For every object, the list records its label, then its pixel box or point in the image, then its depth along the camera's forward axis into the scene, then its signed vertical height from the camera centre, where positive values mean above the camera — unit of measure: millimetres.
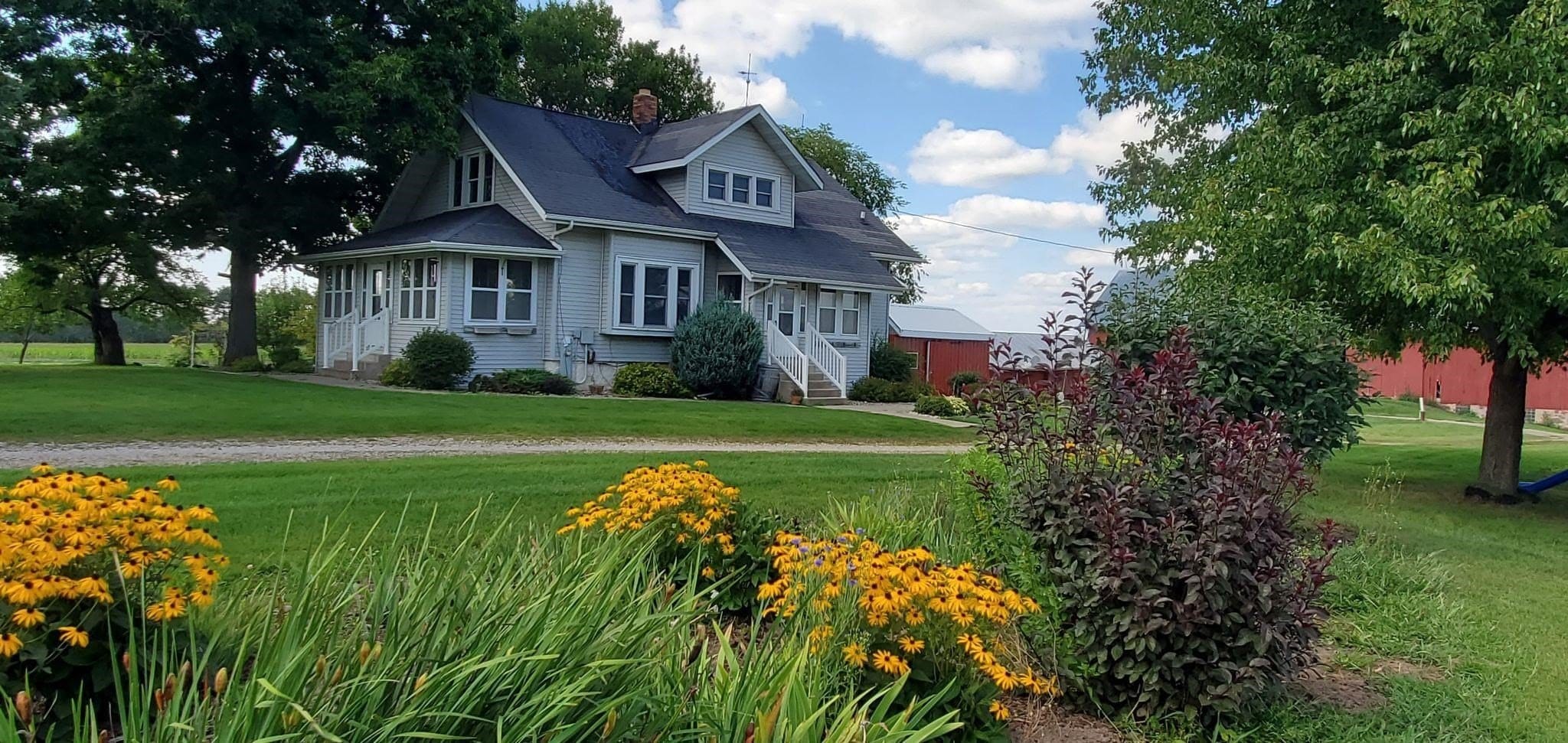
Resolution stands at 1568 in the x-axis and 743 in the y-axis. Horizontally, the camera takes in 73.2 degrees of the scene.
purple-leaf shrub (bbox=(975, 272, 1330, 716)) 4250 -793
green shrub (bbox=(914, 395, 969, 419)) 20922 -1187
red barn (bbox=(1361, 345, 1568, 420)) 30688 -392
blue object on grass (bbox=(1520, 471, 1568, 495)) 12242 -1309
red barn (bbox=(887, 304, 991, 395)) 33188 +129
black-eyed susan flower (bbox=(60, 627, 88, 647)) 2762 -864
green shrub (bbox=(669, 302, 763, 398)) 21766 -280
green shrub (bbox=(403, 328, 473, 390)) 20281 -660
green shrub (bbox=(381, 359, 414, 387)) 20328 -978
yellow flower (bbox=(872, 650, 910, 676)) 3725 -1128
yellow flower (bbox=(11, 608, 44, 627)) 2717 -804
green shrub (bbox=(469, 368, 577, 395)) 20688 -1069
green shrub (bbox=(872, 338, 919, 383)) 27719 -466
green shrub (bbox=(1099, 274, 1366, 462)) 7746 +13
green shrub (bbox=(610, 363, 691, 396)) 21422 -971
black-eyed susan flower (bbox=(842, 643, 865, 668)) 3734 -1104
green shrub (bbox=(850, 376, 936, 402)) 24422 -1083
